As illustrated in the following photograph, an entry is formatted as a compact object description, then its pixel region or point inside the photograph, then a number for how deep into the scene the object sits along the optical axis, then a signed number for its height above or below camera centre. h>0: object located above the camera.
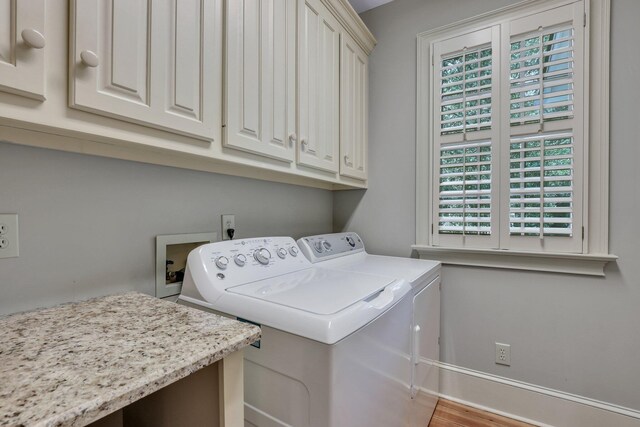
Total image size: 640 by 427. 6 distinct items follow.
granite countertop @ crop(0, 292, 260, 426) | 0.43 -0.28
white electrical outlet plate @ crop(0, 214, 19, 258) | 0.82 -0.08
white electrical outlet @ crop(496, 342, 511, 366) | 1.78 -0.84
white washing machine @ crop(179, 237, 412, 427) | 0.79 -0.36
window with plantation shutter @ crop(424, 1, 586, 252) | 1.59 +0.45
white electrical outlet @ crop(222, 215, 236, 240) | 1.45 -0.07
